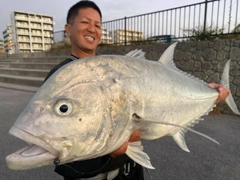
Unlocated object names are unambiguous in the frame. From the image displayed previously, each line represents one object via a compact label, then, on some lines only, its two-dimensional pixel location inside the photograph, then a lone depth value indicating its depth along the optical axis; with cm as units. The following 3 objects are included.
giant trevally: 90
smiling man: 131
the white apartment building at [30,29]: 6696
